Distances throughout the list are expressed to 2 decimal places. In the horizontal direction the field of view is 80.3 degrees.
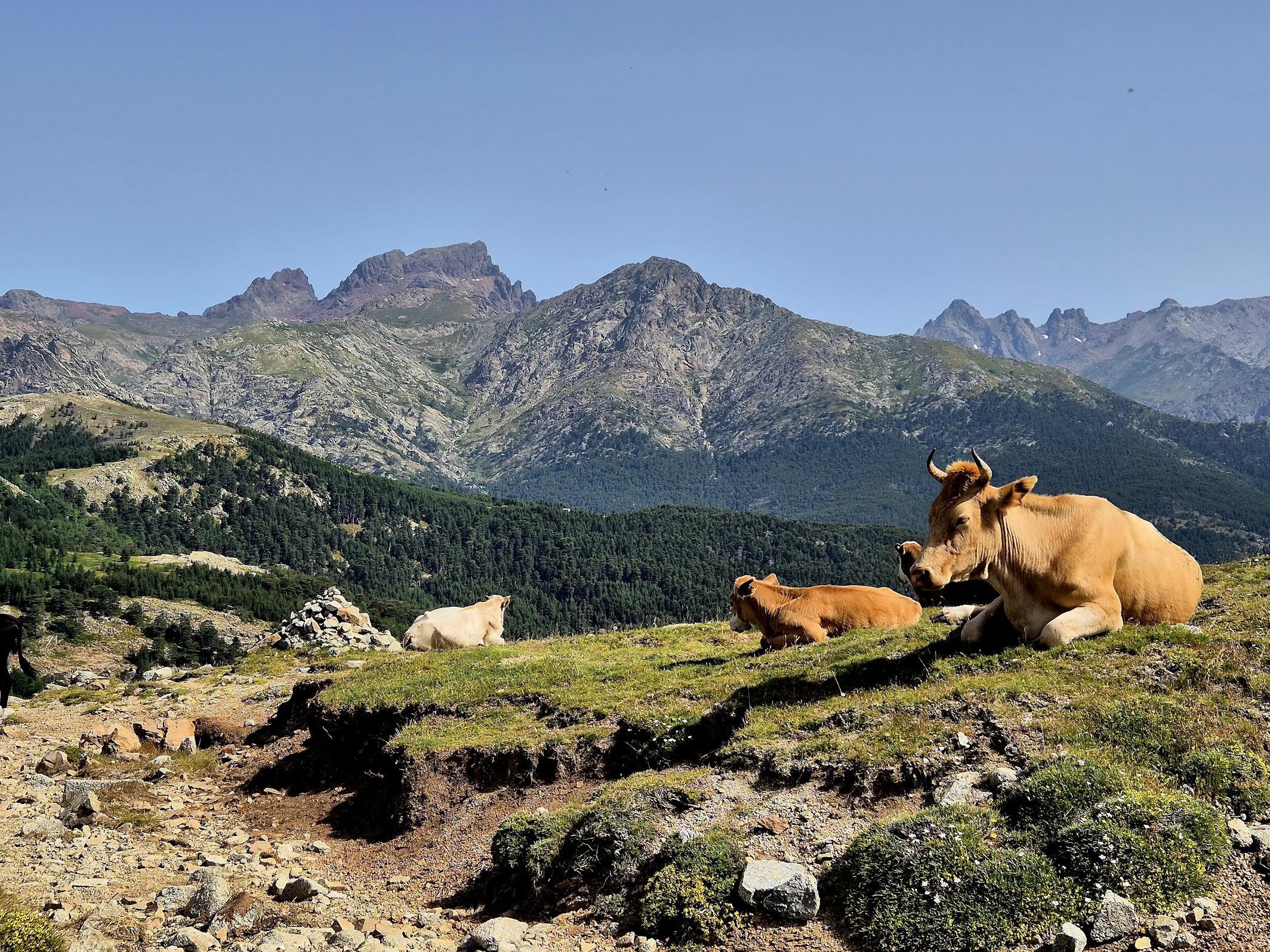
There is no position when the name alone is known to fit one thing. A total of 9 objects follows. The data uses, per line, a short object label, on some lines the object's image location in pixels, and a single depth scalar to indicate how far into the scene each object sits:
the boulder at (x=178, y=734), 20.55
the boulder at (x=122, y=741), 19.52
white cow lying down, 28.64
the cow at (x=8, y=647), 22.75
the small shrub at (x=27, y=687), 30.97
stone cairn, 34.06
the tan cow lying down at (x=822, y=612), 19.30
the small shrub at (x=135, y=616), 143.62
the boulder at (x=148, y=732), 20.64
